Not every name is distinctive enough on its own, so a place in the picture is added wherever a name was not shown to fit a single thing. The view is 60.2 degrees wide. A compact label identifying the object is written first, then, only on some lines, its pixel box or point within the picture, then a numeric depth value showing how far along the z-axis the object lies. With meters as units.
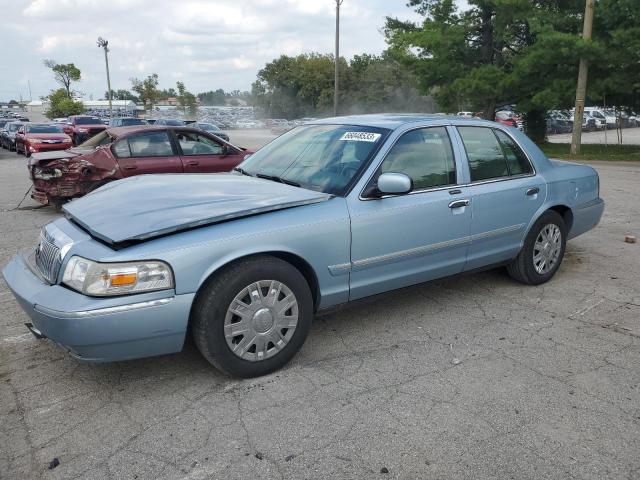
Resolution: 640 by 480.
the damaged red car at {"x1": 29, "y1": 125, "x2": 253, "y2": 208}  8.80
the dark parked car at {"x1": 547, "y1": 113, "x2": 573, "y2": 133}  35.72
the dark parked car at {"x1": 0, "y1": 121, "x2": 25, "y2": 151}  27.08
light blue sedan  2.97
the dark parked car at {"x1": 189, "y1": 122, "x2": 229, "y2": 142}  28.91
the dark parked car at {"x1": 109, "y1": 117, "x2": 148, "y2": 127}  27.92
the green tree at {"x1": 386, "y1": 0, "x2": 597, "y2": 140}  19.00
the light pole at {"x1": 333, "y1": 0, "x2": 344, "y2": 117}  27.05
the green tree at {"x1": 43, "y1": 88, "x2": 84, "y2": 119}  65.94
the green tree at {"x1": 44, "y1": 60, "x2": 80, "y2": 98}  69.62
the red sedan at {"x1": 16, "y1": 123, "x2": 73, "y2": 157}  20.77
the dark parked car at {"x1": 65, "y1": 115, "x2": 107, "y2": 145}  24.17
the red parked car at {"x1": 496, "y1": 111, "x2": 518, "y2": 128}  30.42
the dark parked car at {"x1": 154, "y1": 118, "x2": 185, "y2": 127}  29.83
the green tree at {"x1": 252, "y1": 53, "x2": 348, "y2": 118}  63.41
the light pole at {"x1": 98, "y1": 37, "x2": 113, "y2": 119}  45.16
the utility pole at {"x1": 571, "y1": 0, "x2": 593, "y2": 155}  17.57
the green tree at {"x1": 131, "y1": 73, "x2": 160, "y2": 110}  69.62
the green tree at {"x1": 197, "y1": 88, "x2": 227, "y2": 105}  126.00
